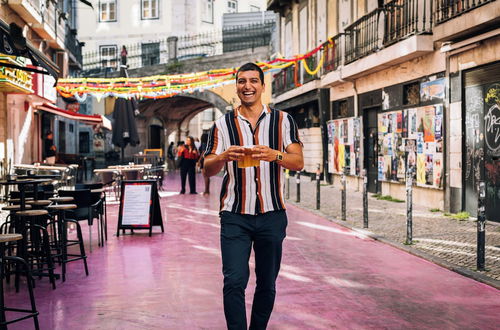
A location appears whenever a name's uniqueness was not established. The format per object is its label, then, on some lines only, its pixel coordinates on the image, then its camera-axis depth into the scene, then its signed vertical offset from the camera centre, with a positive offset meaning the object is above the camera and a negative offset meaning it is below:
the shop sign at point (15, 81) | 15.20 +1.73
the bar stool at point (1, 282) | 4.38 -0.98
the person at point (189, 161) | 19.11 -0.46
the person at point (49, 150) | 19.91 -0.09
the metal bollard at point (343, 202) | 12.02 -1.11
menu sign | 10.34 -0.96
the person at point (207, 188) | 18.78 -1.28
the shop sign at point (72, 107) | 29.11 +1.88
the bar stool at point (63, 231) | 6.88 -0.99
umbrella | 20.89 +0.76
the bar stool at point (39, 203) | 6.77 -0.61
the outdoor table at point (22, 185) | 5.97 -0.37
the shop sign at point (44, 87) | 18.59 +1.88
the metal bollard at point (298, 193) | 15.63 -1.23
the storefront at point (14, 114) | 15.91 +1.08
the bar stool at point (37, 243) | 5.98 -1.02
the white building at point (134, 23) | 45.34 +9.12
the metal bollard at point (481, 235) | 7.02 -1.03
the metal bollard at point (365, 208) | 10.91 -1.12
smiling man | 3.82 -0.28
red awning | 20.44 +1.06
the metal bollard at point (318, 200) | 13.98 -1.25
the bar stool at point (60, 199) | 7.34 -0.62
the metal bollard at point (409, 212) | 8.97 -0.98
